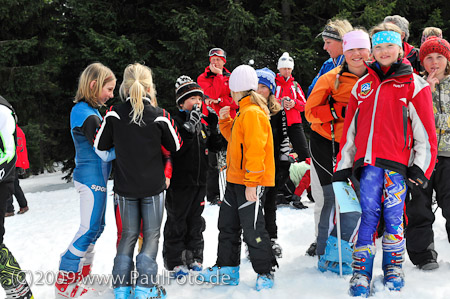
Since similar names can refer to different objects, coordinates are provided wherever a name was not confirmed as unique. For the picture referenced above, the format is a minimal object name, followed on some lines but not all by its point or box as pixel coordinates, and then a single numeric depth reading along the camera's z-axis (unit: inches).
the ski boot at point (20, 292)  125.0
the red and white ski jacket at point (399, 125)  119.6
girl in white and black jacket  128.9
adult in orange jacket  137.1
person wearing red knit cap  147.1
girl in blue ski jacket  135.6
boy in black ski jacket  153.5
